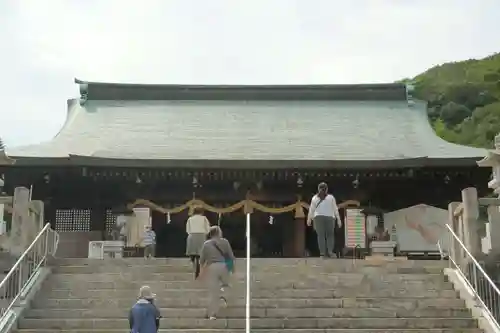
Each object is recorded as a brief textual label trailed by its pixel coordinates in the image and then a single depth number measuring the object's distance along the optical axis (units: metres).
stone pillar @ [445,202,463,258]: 11.48
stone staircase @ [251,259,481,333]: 9.48
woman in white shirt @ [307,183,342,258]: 11.95
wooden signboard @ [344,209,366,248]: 17.12
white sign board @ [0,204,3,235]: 11.83
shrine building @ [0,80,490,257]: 17.03
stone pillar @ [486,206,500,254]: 11.09
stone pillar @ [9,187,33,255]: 11.48
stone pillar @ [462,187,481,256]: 11.23
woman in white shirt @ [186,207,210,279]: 11.31
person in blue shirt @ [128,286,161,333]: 7.30
